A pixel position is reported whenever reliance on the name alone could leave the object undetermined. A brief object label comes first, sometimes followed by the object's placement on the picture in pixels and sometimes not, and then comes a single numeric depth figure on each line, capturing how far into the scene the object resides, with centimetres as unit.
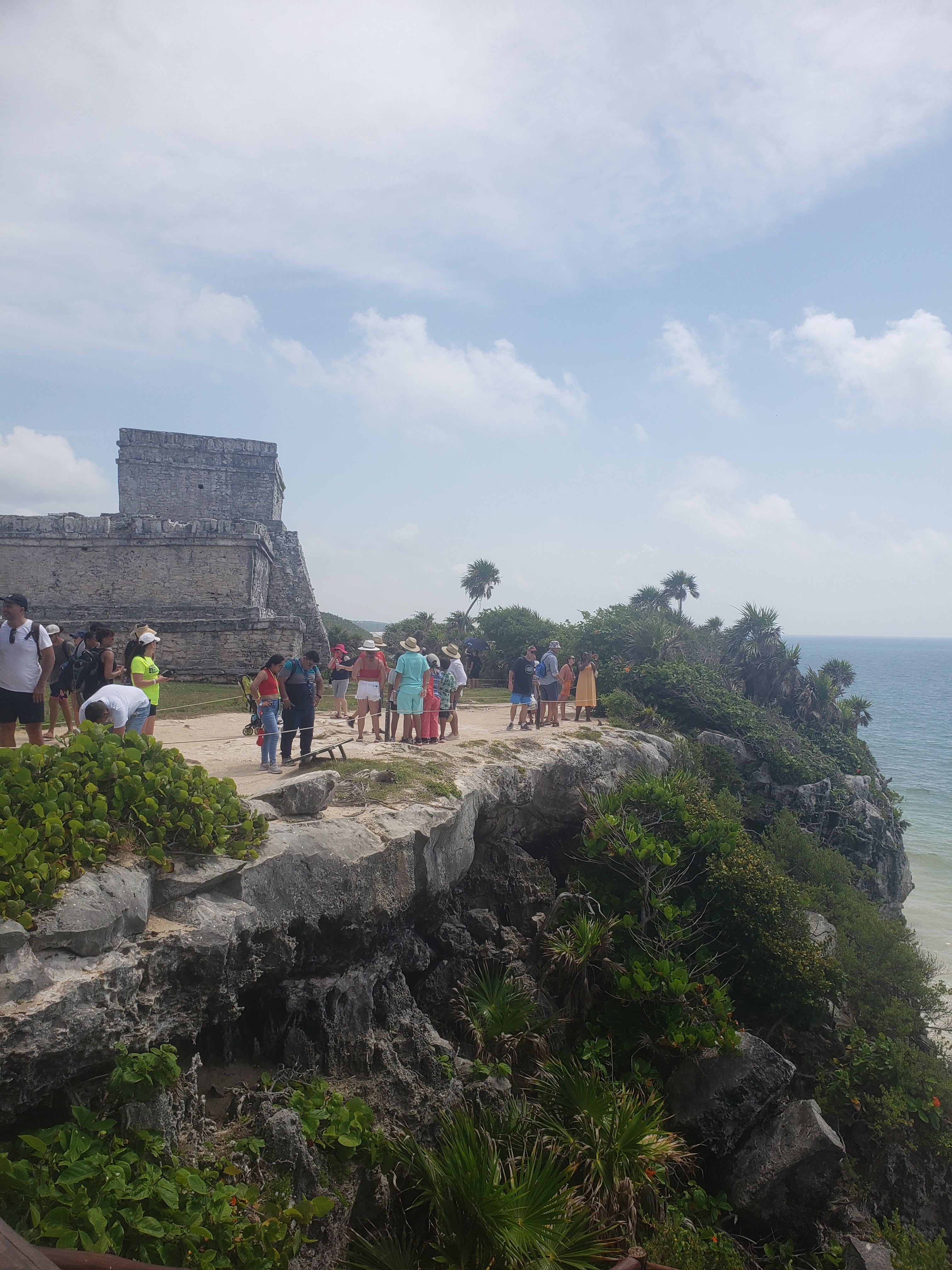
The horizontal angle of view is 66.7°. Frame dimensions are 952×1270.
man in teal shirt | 1006
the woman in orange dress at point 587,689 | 1491
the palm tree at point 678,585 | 3866
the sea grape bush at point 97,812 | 452
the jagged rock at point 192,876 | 538
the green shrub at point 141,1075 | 456
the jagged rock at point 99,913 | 450
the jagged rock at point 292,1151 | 509
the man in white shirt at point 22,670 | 701
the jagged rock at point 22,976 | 415
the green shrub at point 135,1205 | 380
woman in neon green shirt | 815
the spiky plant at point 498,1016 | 737
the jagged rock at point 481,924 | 871
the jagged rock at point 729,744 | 1705
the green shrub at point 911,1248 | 687
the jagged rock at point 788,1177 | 747
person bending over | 653
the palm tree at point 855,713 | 2455
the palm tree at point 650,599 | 3578
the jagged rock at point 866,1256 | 692
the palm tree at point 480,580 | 3488
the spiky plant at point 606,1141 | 603
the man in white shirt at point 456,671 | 1138
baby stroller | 935
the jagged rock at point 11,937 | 420
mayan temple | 1758
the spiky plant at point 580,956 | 855
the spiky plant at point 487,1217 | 504
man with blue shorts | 1263
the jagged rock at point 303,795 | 668
